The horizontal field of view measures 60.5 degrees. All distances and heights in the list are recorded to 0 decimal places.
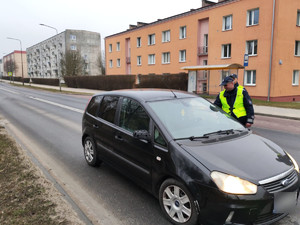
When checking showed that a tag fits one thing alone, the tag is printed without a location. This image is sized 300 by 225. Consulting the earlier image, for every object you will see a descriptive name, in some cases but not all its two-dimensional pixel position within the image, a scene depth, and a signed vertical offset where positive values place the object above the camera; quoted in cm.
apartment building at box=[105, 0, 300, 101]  2120 +363
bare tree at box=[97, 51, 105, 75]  6167 +318
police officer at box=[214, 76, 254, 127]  484 -44
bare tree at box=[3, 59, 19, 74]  8448 +445
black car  255 -93
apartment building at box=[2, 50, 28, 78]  11653 +950
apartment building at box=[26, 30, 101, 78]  7275 +950
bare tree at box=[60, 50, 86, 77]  5053 +299
